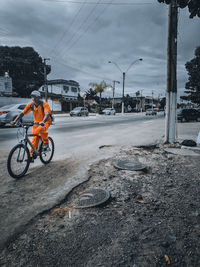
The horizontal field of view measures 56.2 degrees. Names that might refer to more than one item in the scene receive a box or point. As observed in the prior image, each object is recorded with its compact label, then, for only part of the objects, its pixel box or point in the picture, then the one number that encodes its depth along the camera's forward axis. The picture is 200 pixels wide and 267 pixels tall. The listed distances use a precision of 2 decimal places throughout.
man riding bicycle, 4.62
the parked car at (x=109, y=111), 42.91
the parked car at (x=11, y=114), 13.39
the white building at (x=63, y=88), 58.56
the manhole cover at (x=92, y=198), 3.05
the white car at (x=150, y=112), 45.88
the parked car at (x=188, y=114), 22.53
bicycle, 4.01
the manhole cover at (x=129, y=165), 4.75
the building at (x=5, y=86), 36.75
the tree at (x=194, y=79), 37.83
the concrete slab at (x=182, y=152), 6.30
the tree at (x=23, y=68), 42.53
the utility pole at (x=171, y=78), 7.55
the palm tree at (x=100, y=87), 61.84
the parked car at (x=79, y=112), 34.92
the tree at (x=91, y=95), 76.81
